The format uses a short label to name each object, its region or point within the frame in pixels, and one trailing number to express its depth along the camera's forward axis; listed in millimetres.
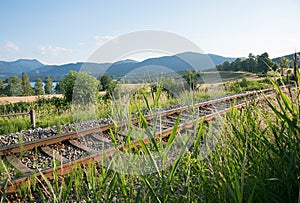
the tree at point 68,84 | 11539
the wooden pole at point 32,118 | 6796
